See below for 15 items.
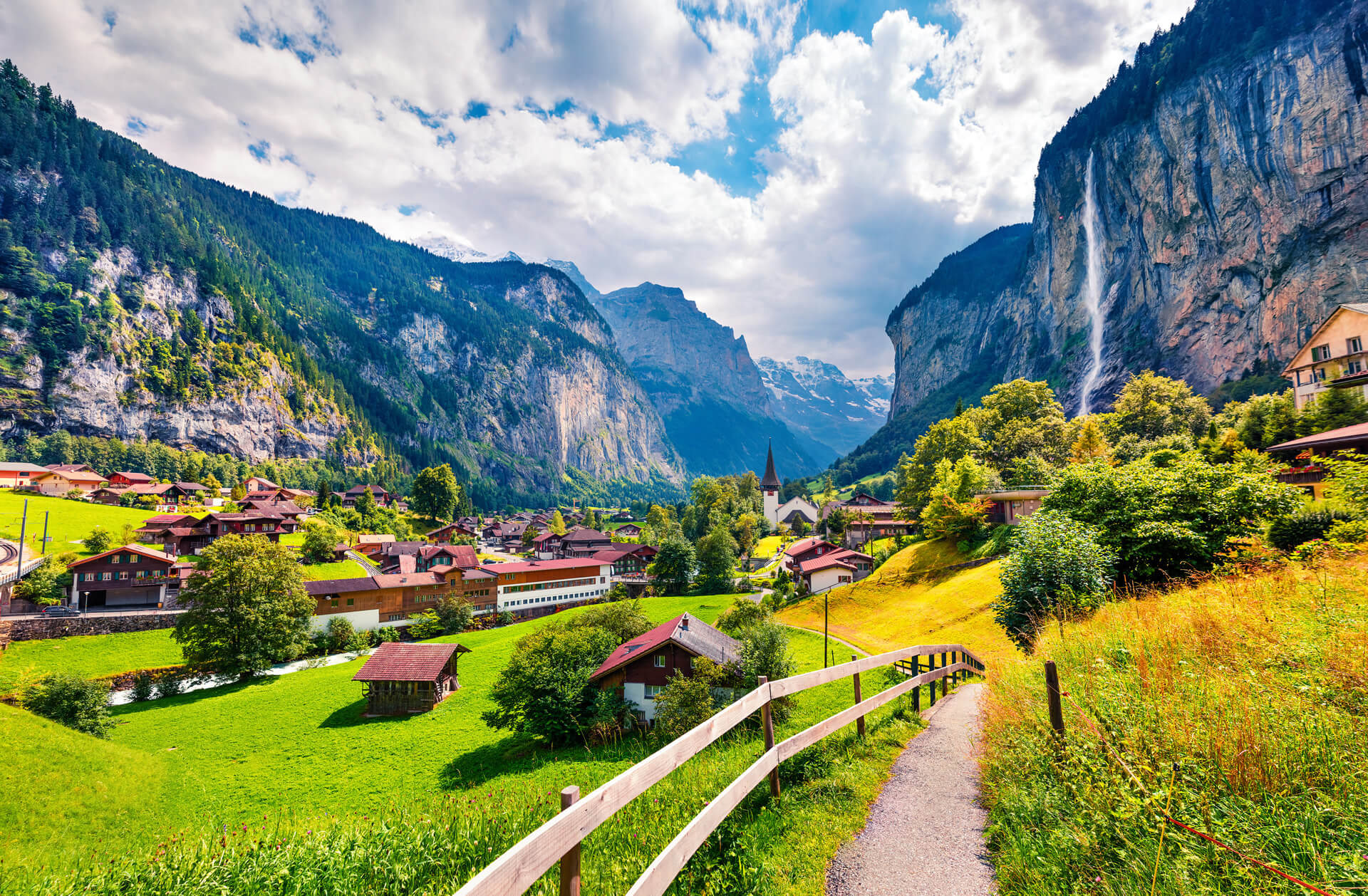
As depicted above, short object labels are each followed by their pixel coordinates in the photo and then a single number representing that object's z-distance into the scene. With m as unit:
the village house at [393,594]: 50.53
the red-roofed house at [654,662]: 24.56
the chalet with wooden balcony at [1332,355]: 38.53
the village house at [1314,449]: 23.67
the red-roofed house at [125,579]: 46.78
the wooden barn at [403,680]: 34.03
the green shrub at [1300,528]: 13.15
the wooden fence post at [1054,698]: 5.05
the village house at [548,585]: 63.00
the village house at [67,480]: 71.06
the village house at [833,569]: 52.53
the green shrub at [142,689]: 36.72
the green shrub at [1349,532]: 9.49
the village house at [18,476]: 71.62
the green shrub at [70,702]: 26.97
